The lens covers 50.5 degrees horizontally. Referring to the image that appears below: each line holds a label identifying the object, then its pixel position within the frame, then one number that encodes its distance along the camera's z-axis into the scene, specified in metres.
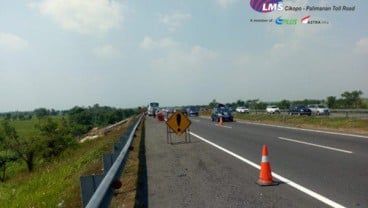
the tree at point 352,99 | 61.72
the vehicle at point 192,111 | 73.36
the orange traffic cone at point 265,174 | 8.09
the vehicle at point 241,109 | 78.44
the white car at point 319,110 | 48.95
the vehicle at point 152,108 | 77.62
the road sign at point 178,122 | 18.81
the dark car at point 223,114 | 42.09
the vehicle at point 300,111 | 45.46
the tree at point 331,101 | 66.88
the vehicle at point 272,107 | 67.75
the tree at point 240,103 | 99.36
